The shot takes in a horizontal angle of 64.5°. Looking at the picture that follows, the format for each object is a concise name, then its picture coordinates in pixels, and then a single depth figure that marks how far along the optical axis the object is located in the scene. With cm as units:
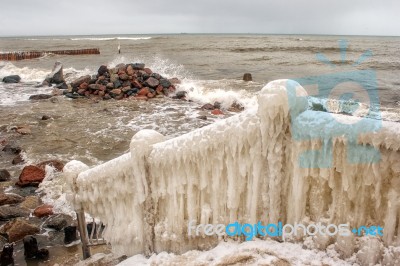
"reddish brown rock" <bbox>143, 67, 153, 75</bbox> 2331
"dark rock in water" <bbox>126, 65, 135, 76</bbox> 2267
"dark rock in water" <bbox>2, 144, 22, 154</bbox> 1195
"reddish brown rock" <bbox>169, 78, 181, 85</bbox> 2416
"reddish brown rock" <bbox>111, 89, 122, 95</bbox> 2152
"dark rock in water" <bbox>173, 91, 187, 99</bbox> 2164
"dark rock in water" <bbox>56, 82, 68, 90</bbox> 2558
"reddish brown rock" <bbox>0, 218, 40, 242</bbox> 694
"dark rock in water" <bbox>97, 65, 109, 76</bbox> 2312
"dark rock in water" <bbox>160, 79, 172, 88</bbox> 2241
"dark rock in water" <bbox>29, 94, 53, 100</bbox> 2164
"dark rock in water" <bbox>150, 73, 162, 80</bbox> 2302
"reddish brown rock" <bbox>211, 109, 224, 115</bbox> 1758
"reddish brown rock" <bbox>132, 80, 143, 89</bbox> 2220
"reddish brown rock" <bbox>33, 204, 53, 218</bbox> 789
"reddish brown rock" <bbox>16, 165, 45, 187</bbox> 941
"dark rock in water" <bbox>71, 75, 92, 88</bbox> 2290
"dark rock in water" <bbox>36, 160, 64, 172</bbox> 1018
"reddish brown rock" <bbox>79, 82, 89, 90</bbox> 2256
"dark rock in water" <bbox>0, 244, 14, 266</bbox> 593
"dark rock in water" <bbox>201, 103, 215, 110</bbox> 1852
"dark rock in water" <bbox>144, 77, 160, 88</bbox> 2213
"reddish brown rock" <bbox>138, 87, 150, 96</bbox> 2167
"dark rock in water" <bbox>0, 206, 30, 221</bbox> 774
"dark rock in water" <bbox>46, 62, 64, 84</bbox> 2747
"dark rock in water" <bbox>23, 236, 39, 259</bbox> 623
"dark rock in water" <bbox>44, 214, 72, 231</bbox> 731
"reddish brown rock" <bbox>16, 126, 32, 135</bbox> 1414
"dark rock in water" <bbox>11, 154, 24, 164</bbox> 1107
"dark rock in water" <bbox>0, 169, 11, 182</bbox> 969
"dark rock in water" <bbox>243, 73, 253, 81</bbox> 2619
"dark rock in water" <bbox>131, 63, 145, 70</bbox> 2351
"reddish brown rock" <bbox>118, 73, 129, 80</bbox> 2242
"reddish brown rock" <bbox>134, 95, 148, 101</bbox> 2111
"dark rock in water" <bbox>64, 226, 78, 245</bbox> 671
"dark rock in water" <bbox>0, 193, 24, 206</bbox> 838
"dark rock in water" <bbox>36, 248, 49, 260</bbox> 629
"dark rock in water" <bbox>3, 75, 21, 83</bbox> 2927
